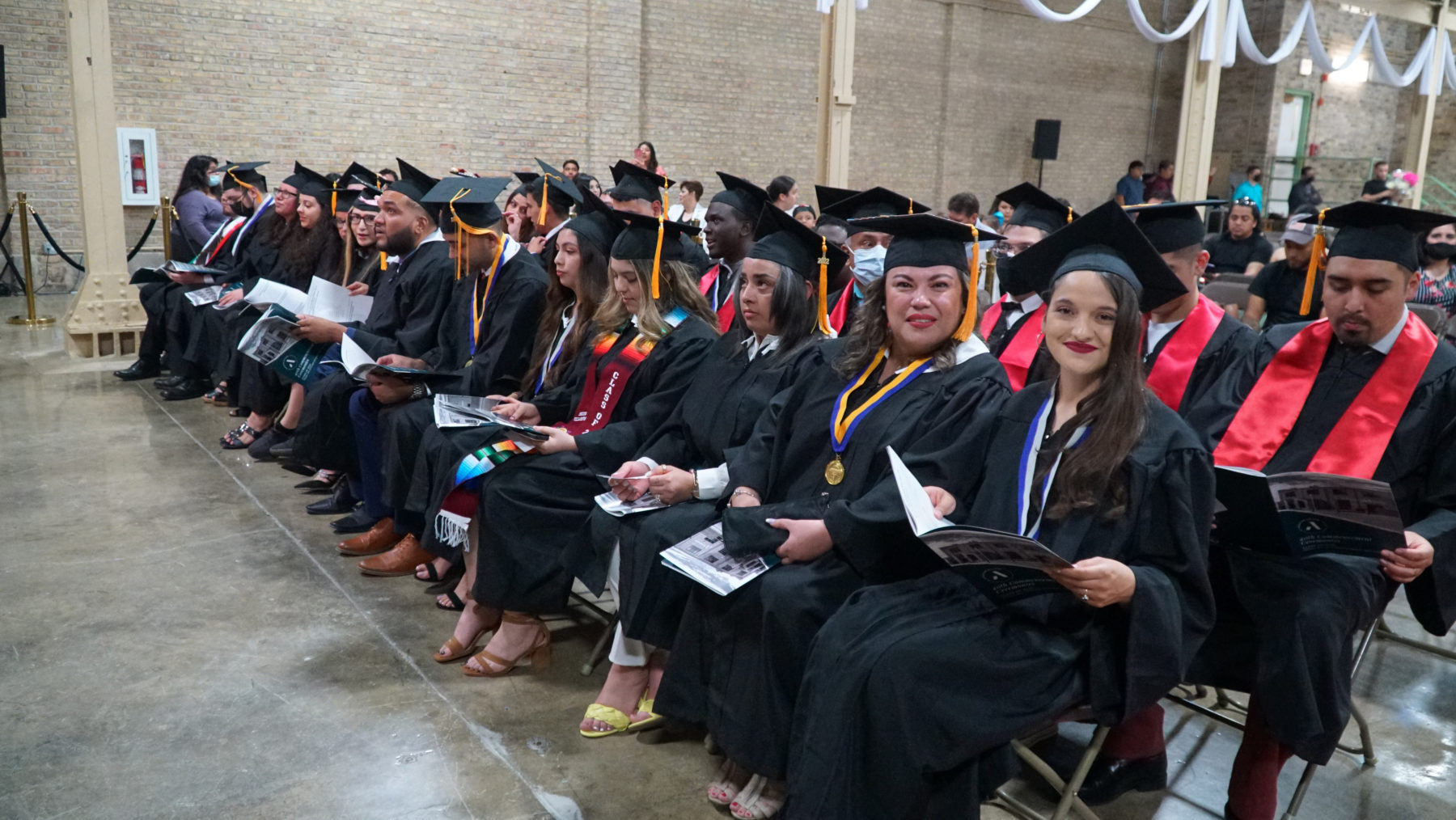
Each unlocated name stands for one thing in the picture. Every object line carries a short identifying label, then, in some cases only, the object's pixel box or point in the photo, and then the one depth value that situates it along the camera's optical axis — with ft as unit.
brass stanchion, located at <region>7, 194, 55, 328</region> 33.27
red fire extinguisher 39.47
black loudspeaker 59.52
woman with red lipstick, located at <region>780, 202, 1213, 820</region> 7.28
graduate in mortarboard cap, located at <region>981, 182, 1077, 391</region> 12.49
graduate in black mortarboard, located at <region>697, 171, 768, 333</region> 15.24
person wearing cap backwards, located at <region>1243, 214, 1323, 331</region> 19.19
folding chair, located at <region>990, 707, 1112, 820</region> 7.95
